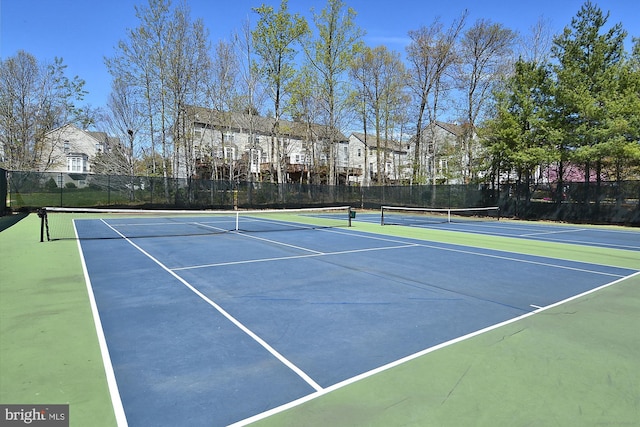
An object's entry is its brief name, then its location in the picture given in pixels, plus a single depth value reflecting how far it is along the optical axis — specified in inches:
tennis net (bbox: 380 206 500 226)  800.9
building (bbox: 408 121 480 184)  1221.1
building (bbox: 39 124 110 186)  880.3
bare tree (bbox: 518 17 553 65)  1087.9
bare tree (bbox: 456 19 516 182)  1171.9
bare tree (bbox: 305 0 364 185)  1230.9
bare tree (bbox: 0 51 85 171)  1191.6
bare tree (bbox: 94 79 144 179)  1264.8
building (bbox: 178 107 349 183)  1258.6
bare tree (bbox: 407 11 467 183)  1208.2
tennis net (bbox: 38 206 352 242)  508.7
